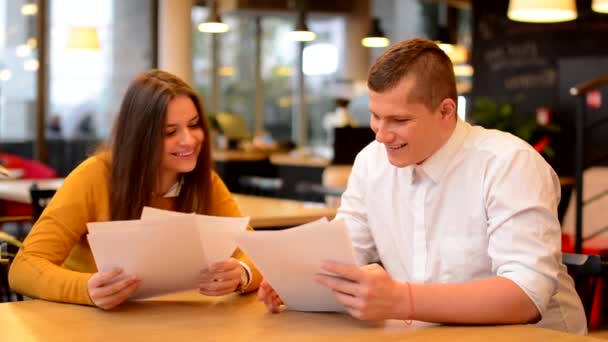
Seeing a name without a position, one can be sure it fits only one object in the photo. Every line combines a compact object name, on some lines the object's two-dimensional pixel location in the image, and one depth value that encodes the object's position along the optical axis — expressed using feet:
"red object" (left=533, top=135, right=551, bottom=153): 24.09
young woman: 7.41
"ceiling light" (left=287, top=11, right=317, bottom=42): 35.88
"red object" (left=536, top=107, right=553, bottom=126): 28.12
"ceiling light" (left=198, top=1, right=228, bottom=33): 31.37
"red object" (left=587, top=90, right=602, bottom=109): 25.33
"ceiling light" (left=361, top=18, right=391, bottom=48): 35.99
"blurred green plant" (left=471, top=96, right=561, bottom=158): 27.02
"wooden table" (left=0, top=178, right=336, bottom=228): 12.26
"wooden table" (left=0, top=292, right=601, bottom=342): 5.65
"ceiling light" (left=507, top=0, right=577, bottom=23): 18.20
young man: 5.91
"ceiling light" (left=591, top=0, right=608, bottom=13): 17.41
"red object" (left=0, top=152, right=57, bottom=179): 23.53
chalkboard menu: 27.78
